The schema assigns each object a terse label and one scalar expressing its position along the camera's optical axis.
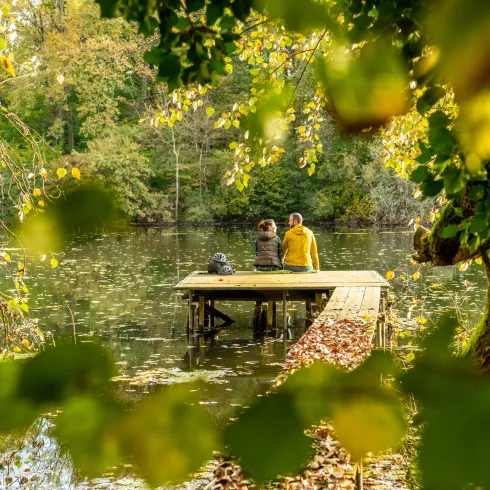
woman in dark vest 26.58
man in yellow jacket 26.43
